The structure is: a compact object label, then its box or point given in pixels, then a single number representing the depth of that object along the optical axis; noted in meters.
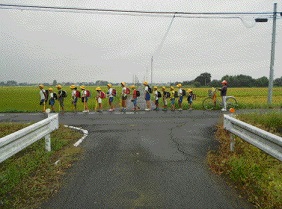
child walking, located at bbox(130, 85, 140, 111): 15.85
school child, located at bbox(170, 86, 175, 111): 16.02
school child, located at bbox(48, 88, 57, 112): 15.34
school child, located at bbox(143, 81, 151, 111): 15.86
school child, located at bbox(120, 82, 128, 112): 15.81
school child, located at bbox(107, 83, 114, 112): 15.73
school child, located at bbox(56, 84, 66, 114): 15.42
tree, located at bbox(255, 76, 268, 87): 96.09
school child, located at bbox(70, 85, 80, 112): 15.70
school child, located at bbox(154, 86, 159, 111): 16.15
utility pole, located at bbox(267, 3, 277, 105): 17.54
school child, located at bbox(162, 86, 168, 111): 16.26
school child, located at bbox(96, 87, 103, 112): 15.76
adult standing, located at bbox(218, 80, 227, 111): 14.82
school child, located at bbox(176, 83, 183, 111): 15.93
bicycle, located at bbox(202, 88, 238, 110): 16.17
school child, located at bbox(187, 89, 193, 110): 15.94
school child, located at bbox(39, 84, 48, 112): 15.66
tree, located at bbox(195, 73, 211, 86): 111.56
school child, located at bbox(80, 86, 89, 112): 15.70
